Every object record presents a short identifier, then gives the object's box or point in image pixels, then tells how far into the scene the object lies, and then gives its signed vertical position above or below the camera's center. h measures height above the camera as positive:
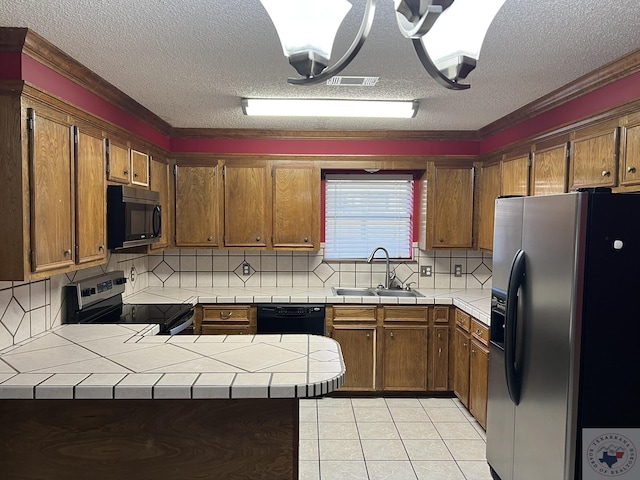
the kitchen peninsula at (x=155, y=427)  1.81 -0.87
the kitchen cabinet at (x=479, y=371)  3.09 -1.07
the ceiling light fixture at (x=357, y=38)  1.07 +0.48
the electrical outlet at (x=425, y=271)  4.38 -0.48
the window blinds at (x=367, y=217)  4.43 +0.05
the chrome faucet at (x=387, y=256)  4.22 -0.37
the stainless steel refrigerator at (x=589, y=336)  1.79 -0.46
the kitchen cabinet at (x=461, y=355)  3.48 -1.07
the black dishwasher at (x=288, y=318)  3.72 -0.82
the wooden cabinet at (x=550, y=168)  2.68 +0.36
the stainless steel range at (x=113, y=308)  2.80 -0.65
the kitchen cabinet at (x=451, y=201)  4.04 +0.20
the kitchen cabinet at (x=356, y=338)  3.77 -0.99
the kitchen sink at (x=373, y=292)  4.16 -0.66
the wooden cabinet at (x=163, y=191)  3.60 +0.24
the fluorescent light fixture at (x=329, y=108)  2.99 +0.78
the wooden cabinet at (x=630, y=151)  2.10 +0.36
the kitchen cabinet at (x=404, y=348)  3.78 -1.08
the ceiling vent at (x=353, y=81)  2.49 +0.81
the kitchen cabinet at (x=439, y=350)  3.79 -1.09
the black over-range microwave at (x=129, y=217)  2.79 +0.01
